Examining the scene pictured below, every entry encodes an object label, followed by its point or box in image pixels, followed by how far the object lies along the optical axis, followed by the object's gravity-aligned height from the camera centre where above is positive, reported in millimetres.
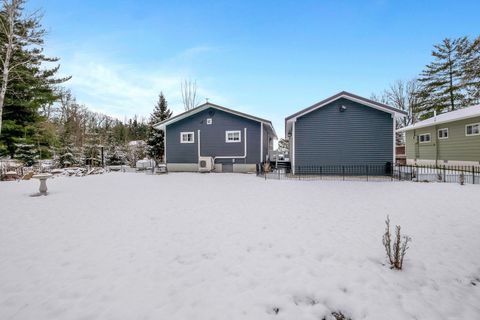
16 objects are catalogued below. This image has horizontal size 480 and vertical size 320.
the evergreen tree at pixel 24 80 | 17188 +7574
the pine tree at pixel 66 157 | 23844 +777
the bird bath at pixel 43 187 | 9320 -993
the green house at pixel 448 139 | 15647 +1517
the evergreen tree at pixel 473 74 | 12472 +7138
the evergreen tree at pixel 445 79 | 27781 +10695
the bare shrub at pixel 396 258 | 3245 -1572
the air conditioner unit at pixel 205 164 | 17828 -227
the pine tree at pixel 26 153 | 19141 +1056
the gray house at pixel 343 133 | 13961 +1721
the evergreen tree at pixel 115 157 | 28172 +793
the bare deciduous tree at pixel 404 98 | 32938 +9780
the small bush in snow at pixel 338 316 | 2354 -1746
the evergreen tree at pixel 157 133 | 26281 +3591
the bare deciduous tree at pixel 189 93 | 37594 +12140
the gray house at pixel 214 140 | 18016 +1860
